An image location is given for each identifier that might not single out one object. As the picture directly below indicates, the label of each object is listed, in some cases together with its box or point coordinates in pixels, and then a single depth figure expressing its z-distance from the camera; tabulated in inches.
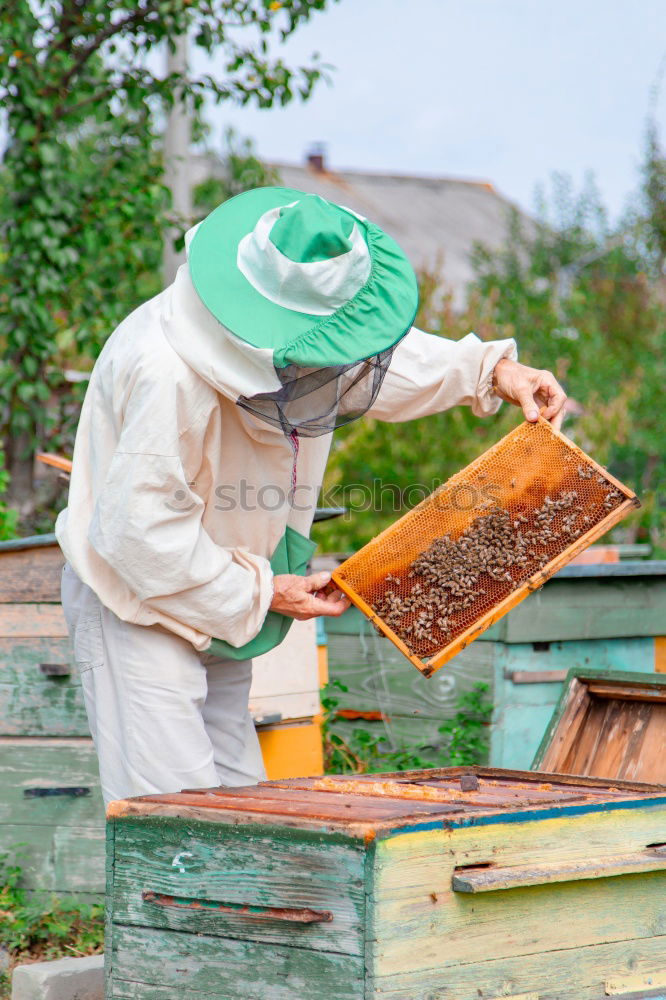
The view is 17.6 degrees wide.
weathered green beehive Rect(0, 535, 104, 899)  263.0
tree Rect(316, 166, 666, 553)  695.3
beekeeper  177.3
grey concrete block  220.6
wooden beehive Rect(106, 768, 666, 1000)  139.6
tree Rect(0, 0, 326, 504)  380.7
